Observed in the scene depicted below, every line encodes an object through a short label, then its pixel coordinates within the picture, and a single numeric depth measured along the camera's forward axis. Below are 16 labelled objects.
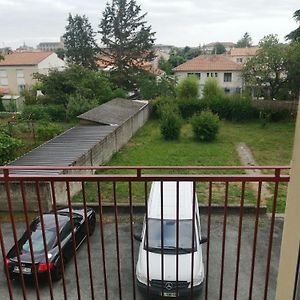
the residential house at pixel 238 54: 41.31
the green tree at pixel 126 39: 27.06
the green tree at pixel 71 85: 19.94
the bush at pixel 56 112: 19.20
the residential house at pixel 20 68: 31.47
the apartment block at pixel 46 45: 106.19
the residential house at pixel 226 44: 83.39
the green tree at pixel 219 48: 66.74
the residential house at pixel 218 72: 30.69
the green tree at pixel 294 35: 18.03
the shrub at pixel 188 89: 23.28
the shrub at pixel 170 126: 15.21
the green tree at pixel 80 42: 30.44
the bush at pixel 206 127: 14.80
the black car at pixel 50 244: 5.20
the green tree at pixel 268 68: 19.95
